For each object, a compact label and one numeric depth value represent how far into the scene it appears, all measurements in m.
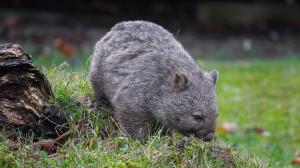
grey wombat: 10.73
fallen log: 10.17
